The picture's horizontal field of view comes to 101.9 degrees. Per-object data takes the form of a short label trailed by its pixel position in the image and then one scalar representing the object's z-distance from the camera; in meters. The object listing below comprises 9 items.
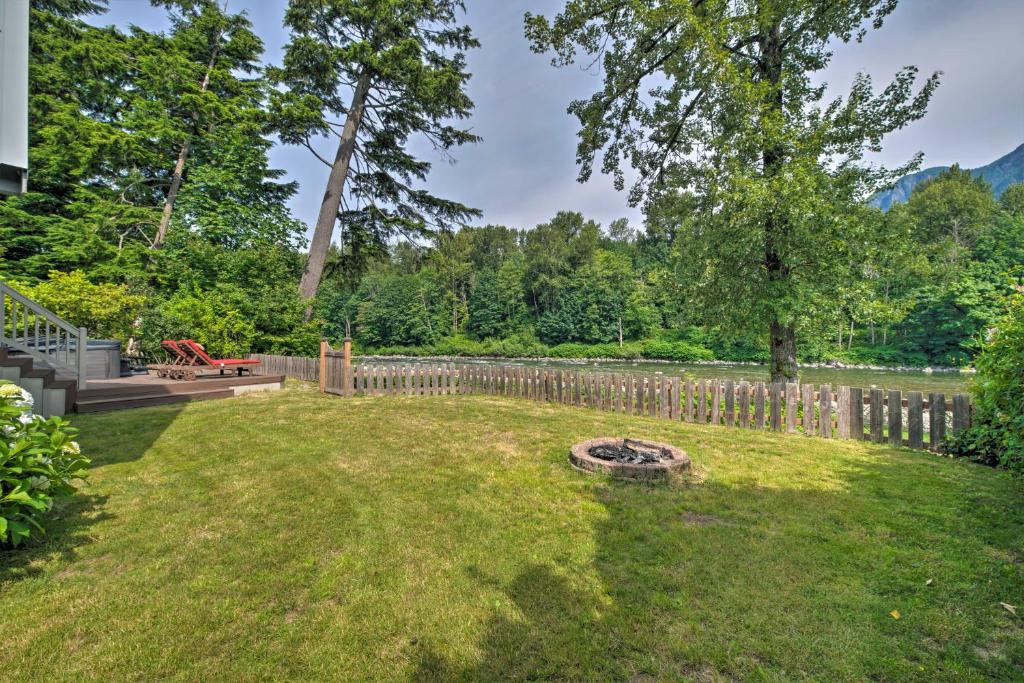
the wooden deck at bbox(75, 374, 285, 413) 7.87
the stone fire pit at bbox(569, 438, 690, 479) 4.64
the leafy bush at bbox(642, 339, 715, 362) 40.59
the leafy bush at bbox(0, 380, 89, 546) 2.54
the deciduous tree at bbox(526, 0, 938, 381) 8.91
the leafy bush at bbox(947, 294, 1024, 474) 3.56
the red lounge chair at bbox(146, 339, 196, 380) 10.43
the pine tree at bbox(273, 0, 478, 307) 15.16
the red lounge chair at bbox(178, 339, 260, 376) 10.73
